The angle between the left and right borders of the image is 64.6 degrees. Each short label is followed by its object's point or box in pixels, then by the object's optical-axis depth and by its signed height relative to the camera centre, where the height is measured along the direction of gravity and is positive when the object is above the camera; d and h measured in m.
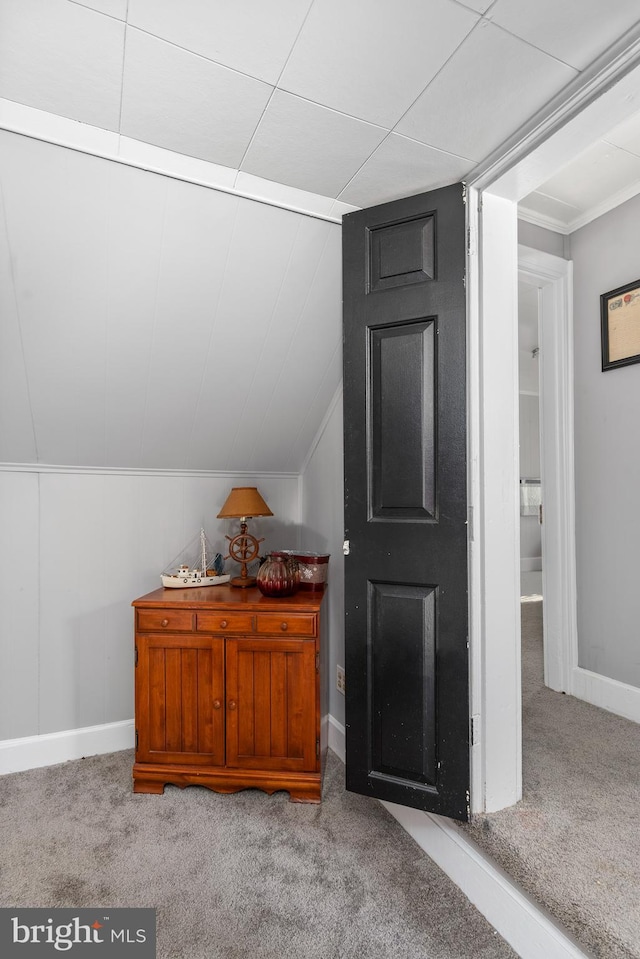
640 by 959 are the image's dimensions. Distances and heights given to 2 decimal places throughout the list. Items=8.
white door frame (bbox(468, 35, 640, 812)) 1.48 +0.01
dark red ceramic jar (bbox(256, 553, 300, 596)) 2.14 -0.39
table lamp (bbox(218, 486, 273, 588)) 2.34 -0.12
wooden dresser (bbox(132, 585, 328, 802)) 2.00 -0.84
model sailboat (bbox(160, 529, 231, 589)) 2.34 -0.41
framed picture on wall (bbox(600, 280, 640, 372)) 2.17 +0.69
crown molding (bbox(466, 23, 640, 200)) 1.08 +0.90
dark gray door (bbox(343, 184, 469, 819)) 1.49 -0.05
